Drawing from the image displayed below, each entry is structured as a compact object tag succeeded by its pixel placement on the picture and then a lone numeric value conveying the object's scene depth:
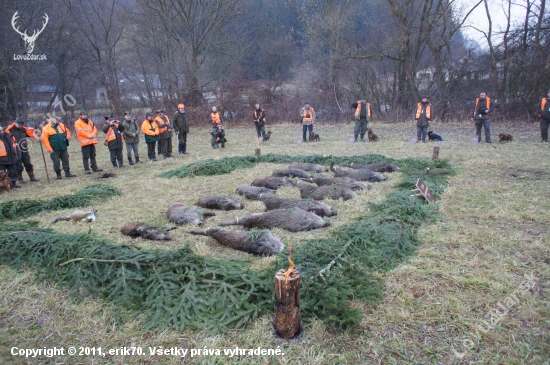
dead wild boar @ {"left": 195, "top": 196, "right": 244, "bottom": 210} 6.73
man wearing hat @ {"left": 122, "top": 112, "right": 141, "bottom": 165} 12.36
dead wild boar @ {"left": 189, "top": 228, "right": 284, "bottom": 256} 4.67
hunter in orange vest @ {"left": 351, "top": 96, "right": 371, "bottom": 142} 14.77
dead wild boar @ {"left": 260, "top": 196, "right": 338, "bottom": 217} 6.05
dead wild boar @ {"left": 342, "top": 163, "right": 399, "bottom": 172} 9.26
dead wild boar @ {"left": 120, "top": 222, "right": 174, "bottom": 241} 5.33
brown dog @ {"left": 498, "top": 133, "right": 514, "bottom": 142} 13.31
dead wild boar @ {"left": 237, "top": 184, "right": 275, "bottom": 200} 7.31
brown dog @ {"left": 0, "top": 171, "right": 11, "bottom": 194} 9.19
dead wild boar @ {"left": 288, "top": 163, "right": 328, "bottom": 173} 9.59
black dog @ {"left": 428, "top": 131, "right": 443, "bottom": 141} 14.32
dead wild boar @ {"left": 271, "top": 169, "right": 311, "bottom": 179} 8.90
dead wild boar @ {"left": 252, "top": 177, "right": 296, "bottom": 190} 8.07
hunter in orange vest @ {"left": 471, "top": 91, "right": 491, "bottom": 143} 13.26
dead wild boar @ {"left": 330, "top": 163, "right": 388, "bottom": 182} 8.38
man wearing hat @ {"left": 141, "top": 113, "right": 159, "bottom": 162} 12.68
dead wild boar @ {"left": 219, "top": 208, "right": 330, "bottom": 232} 5.46
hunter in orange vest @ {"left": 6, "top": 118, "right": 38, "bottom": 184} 10.46
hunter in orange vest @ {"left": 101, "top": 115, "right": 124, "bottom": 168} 11.75
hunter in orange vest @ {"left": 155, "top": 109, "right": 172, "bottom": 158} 13.39
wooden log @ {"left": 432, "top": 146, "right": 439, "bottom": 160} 10.22
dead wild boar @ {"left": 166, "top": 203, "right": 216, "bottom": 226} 5.99
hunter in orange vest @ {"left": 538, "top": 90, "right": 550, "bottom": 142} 12.71
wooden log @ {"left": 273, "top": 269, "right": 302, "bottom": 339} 2.98
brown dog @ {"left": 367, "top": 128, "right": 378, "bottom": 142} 15.05
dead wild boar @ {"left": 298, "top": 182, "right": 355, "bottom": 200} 6.95
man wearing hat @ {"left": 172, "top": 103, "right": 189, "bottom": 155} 14.00
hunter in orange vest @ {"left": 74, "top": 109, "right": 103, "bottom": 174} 10.88
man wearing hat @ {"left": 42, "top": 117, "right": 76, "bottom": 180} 10.25
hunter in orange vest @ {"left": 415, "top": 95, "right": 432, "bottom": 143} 13.95
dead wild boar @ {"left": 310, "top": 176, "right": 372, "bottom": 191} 7.54
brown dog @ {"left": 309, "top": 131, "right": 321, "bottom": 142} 16.08
